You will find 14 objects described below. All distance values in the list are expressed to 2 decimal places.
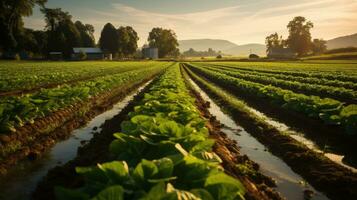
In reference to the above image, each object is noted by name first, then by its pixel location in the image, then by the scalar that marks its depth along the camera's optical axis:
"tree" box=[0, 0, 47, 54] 59.44
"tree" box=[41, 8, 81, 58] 84.31
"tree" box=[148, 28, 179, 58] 127.25
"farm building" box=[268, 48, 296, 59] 105.88
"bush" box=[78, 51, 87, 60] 84.94
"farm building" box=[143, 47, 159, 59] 123.81
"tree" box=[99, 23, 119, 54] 99.62
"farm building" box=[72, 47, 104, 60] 94.71
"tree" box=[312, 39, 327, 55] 113.49
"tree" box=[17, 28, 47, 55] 70.75
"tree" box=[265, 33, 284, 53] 119.63
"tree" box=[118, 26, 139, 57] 101.99
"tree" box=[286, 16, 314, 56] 104.75
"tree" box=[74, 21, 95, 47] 105.19
